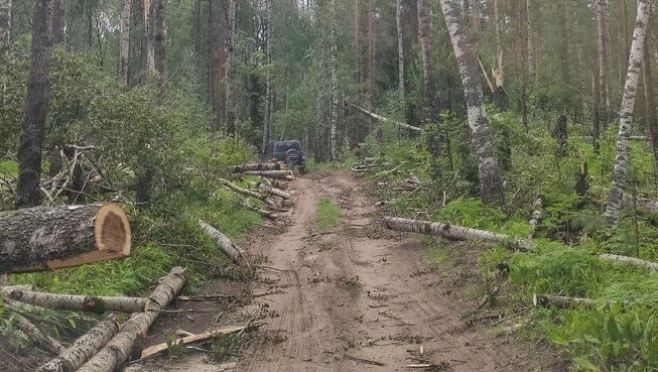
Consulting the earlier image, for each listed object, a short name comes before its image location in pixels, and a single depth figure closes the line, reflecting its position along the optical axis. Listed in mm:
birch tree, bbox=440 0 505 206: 12438
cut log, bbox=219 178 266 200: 17328
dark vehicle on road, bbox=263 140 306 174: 29391
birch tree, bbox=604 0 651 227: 10633
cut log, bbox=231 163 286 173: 21602
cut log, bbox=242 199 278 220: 16188
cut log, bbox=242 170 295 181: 23050
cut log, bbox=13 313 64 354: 6117
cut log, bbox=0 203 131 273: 5509
